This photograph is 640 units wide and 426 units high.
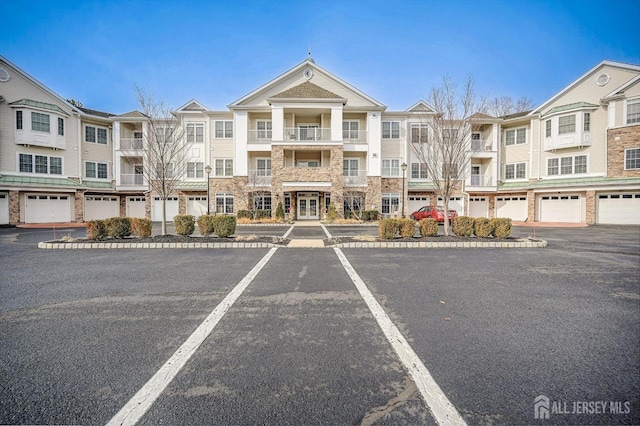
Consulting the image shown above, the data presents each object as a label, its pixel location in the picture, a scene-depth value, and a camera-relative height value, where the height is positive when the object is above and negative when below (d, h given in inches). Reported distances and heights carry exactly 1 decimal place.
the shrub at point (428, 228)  472.1 -36.1
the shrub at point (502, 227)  453.7 -32.7
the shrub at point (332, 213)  868.0 -19.6
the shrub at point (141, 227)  465.0 -34.4
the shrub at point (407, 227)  463.2 -33.6
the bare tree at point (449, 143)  482.3 +112.9
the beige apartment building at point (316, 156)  844.0 +179.7
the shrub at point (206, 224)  477.4 -30.0
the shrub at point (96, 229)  438.3 -36.1
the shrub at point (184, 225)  472.1 -31.5
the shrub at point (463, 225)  474.3 -31.2
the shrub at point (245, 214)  909.2 -23.9
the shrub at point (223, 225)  469.7 -31.4
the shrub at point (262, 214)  902.8 -23.9
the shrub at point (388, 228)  453.1 -34.9
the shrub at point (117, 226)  450.4 -32.1
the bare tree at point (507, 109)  1395.2 +509.1
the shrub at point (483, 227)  463.8 -33.7
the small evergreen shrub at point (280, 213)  872.5 -19.6
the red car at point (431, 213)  830.4 -19.0
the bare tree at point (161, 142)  487.5 +120.6
